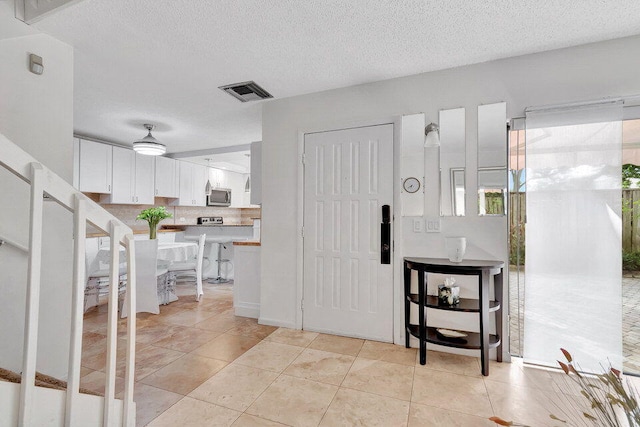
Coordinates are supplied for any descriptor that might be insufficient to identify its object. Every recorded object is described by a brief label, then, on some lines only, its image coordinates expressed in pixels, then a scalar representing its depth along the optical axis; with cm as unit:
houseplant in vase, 378
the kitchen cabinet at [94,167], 443
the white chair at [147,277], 343
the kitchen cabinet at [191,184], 609
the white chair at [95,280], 348
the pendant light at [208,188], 649
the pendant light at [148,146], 395
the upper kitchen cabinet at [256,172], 352
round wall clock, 269
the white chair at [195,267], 417
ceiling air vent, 291
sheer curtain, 217
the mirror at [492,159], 246
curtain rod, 218
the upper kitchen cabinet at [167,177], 560
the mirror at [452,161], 255
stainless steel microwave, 664
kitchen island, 554
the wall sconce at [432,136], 256
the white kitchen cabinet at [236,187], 745
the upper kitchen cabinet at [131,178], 494
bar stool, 545
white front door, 280
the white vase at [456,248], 238
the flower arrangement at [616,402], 59
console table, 220
